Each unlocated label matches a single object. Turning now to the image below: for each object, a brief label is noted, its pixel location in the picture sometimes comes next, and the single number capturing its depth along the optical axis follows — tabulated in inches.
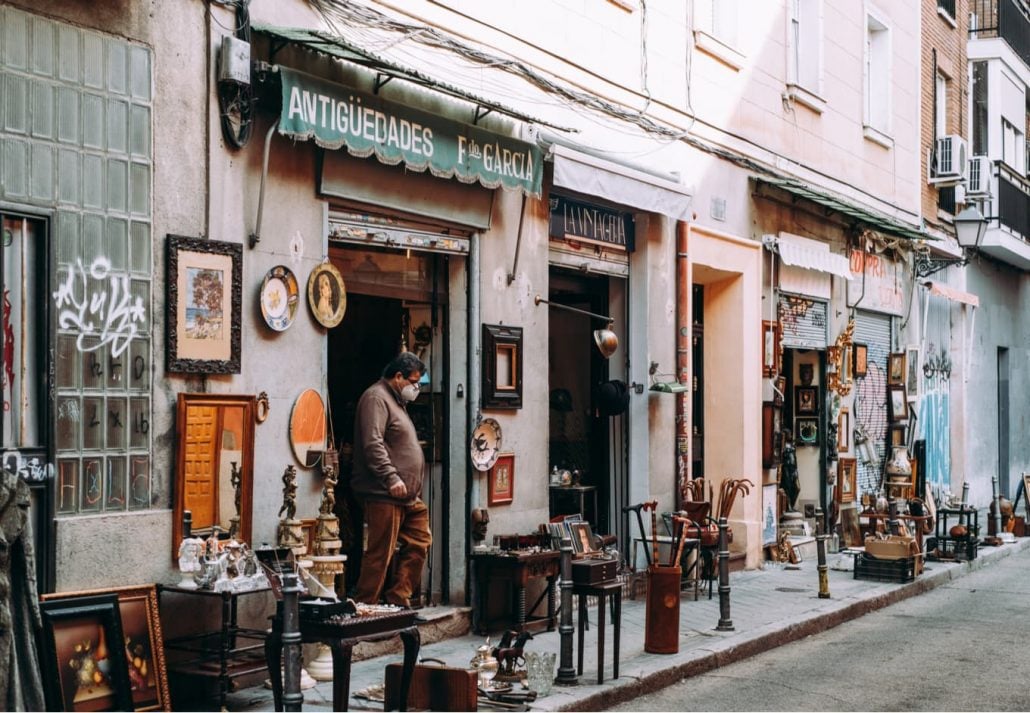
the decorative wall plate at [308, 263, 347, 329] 347.3
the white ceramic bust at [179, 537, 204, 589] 289.7
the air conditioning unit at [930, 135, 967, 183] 860.6
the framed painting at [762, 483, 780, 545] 614.4
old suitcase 277.7
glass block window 270.5
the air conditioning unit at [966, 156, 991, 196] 903.7
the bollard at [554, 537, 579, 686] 330.6
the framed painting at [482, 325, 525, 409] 418.0
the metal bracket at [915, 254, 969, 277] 835.4
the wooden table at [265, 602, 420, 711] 259.1
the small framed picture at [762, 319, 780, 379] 625.0
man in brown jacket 359.3
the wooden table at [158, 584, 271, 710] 286.0
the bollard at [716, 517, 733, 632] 408.5
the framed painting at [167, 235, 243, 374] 302.7
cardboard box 555.5
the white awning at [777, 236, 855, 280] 632.3
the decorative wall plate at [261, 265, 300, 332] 330.0
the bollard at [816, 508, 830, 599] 499.2
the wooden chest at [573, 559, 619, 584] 338.6
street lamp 911.0
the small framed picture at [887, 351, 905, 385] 783.7
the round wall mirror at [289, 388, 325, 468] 340.2
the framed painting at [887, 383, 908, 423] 776.9
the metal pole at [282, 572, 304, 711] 243.4
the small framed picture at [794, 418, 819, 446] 691.4
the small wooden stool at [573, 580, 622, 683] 335.0
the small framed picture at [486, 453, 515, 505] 420.8
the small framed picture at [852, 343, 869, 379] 731.4
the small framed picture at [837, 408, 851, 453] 707.1
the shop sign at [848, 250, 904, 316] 735.7
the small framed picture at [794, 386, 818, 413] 693.9
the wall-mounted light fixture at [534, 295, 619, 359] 472.1
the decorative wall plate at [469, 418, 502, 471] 412.2
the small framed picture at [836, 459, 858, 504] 700.7
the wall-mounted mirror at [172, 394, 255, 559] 303.1
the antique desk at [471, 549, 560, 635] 398.9
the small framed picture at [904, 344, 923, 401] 800.3
